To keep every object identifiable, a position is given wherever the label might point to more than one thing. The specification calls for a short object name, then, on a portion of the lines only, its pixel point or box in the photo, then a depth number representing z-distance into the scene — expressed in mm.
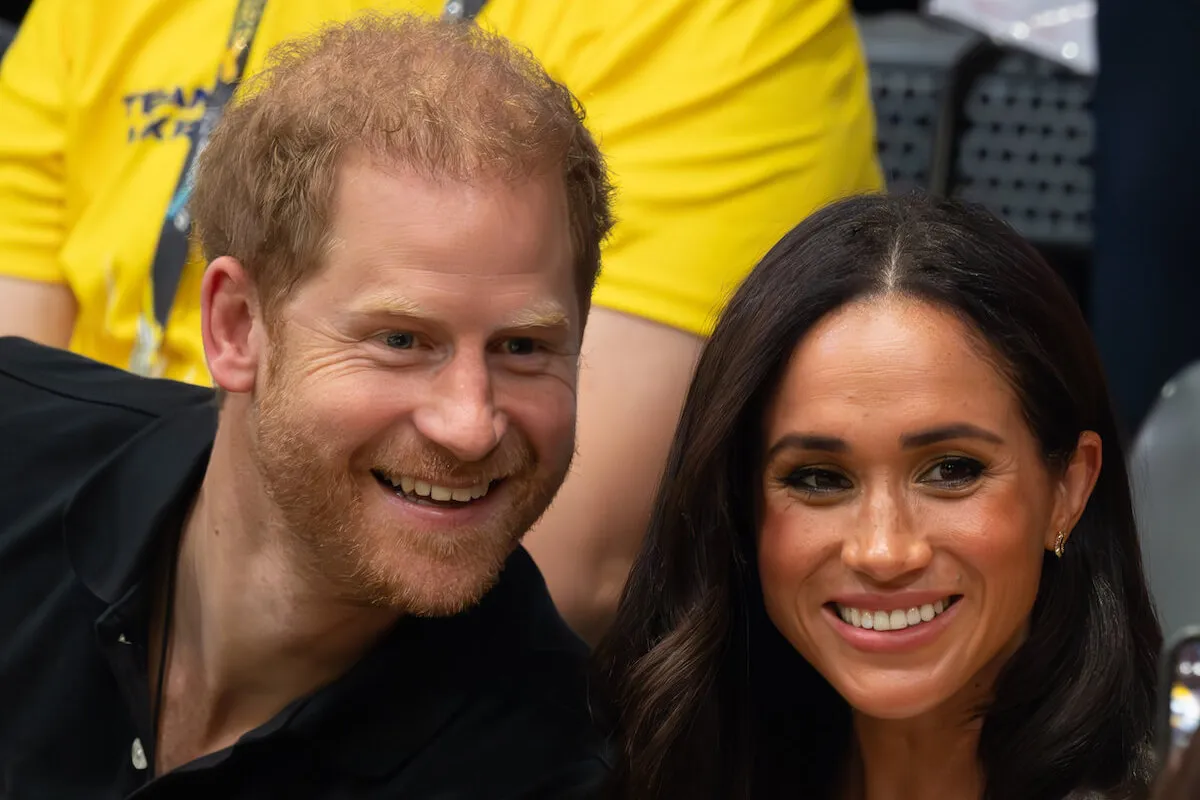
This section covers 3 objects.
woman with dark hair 3643
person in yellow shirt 4719
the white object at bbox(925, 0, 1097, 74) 6340
